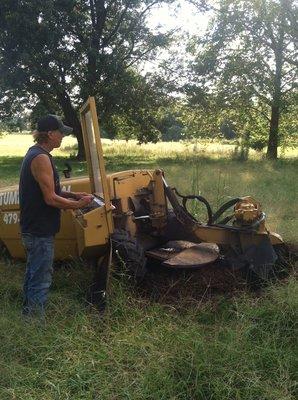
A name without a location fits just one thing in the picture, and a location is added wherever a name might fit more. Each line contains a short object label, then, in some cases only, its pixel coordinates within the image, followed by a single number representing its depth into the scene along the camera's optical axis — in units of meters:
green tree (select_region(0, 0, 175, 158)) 20.45
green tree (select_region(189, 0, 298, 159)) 22.16
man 3.98
